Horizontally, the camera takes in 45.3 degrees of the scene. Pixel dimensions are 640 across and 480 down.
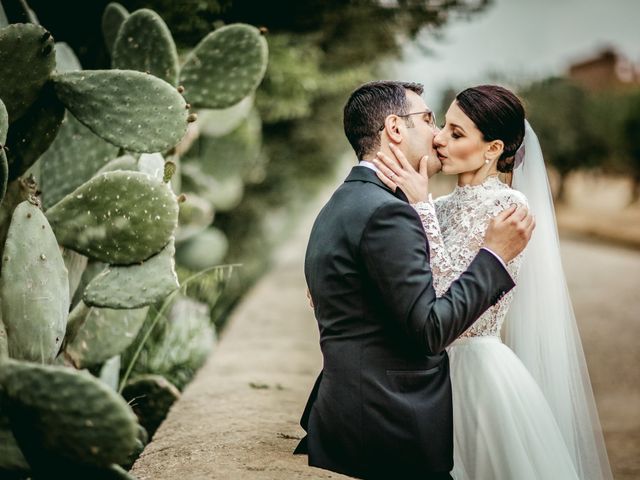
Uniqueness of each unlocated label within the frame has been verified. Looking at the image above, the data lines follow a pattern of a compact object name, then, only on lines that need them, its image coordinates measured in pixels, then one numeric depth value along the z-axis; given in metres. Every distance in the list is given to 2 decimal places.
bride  2.90
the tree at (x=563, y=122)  30.64
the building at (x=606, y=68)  81.38
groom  2.48
